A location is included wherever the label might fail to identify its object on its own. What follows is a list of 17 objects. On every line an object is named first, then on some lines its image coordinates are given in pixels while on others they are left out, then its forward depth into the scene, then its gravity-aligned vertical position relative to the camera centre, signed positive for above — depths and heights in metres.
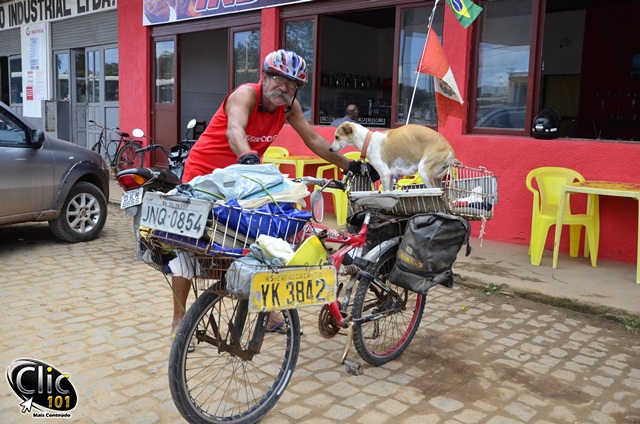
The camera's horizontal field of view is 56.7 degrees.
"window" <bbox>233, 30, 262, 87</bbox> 9.63 +1.12
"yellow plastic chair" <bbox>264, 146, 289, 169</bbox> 8.90 -0.39
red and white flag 6.05 +0.52
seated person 9.13 +0.22
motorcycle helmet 6.49 +0.09
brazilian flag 6.27 +1.28
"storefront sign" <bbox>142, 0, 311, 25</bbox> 9.29 +1.95
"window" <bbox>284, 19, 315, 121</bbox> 8.83 +1.26
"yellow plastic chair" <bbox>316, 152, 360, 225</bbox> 7.64 -0.96
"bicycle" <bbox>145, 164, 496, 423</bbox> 2.59 -1.00
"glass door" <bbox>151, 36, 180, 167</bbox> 11.17 +0.58
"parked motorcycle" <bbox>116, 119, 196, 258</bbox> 5.11 -0.55
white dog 5.01 -0.18
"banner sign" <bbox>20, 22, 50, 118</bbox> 14.42 +1.36
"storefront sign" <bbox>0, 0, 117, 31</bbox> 12.76 +2.57
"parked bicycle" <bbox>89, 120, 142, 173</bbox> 12.16 -0.62
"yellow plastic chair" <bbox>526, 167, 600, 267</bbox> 6.04 -0.83
